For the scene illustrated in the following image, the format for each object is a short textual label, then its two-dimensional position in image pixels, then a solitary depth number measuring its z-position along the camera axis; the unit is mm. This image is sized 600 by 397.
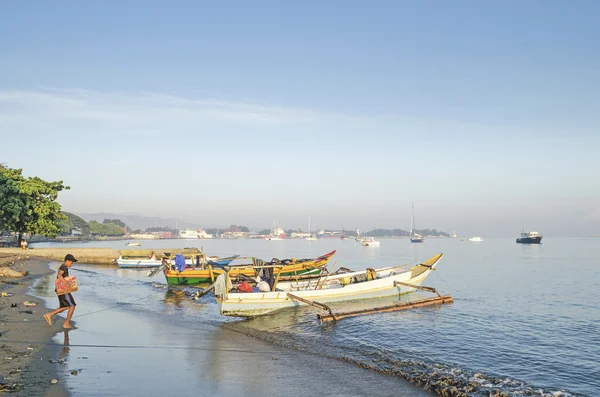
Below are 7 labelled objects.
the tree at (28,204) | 44456
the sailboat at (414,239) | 182512
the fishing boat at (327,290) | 17953
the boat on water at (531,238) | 124188
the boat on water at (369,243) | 140000
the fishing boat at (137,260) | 43969
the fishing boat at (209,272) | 28266
